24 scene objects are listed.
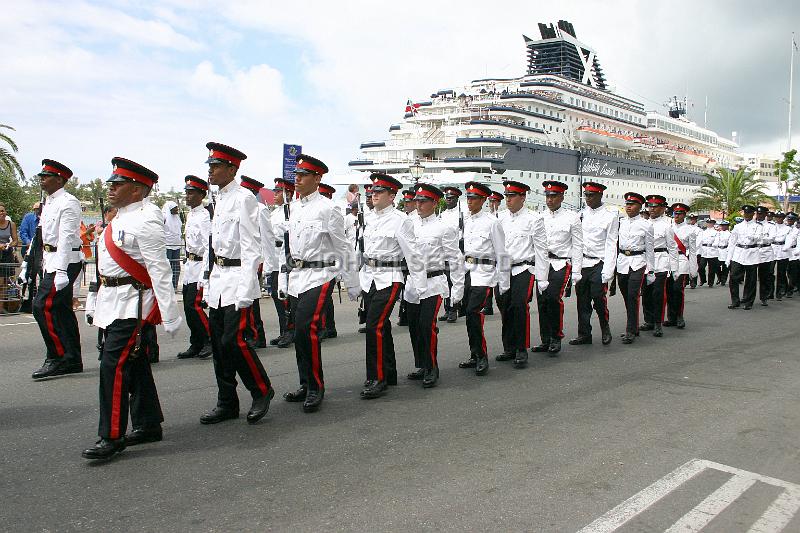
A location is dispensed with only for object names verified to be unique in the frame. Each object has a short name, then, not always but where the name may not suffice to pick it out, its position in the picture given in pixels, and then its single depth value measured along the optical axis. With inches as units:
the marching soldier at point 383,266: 255.4
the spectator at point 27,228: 477.1
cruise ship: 1839.3
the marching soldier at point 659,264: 417.4
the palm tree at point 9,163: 894.4
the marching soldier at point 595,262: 380.2
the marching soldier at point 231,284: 212.4
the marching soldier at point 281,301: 366.3
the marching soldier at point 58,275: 281.1
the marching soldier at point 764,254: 576.3
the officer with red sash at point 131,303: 187.2
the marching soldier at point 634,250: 399.2
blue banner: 591.8
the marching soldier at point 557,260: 354.0
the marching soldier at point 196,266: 323.9
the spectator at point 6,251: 468.1
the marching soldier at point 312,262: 233.6
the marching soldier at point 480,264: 301.9
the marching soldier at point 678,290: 446.0
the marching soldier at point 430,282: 274.5
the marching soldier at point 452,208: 384.2
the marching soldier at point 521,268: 326.0
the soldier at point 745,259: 567.2
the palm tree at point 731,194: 2172.1
